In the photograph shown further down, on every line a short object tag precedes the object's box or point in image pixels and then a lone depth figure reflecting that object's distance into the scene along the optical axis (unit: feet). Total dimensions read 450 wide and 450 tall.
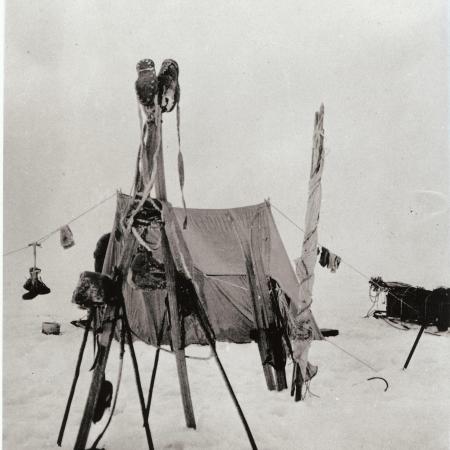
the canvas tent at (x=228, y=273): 19.38
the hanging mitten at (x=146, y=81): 9.70
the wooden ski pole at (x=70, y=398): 10.85
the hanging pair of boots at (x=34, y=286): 20.48
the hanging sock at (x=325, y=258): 20.71
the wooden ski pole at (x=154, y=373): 9.88
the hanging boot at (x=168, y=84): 9.93
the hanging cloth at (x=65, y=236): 13.88
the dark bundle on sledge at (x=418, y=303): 22.30
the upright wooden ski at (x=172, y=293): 10.23
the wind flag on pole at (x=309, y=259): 14.33
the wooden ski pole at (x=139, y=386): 9.46
